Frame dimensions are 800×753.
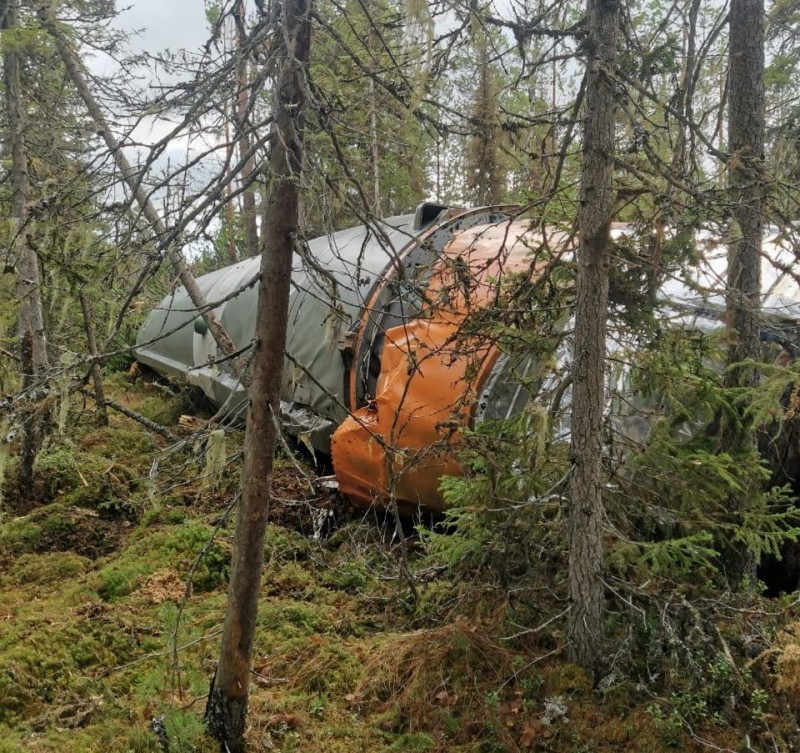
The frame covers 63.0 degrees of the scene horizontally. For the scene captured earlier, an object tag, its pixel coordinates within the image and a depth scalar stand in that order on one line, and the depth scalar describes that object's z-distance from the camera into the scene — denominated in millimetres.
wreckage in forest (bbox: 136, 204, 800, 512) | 4125
